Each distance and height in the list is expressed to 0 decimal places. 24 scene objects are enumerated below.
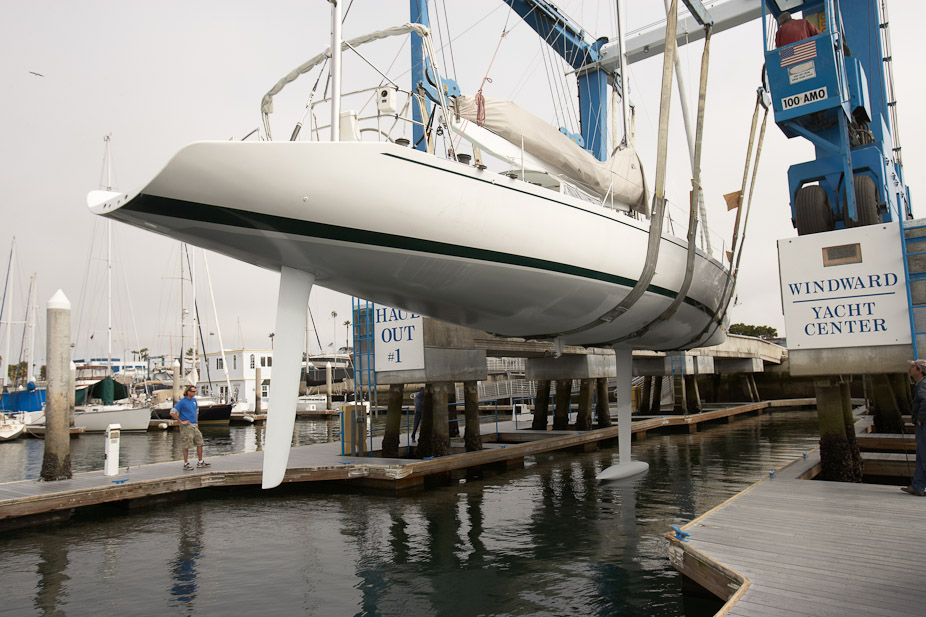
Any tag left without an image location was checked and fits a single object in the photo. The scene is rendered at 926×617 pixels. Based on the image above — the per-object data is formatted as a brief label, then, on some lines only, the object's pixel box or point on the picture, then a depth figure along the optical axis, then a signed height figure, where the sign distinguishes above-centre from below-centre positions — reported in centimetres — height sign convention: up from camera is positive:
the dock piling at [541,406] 1927 -153
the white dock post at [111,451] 1105 -141
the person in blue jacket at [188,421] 1145 -95
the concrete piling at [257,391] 4203 -147
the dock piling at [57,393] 1100 -27
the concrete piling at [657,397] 2573 -185
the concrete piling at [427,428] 1321 -147
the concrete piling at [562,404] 1900 -150
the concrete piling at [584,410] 1914 -171
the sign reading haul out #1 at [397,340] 1208 +53
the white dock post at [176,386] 3722 -76
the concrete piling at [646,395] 2567 -174
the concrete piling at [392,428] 1326 -142
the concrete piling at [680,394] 2362 -162
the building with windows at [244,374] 4956 -21
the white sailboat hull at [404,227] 455 +125
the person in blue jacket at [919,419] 616 -79
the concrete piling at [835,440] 820 -129
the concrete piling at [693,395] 2538 -180
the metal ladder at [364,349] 1275 +38
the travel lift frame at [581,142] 503 +273
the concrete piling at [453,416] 1774 -168
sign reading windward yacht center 740 +78
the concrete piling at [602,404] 1989 -164
